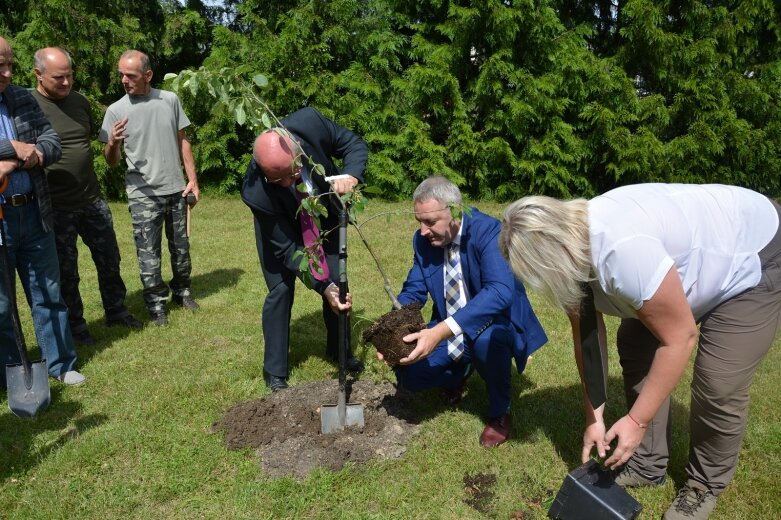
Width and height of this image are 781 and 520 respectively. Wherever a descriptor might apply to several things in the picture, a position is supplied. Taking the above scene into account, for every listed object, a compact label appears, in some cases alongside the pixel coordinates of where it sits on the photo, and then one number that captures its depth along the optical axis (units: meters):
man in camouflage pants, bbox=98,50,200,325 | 4.97
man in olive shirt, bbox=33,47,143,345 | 4.36
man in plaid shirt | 3.58
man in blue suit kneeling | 3.05
